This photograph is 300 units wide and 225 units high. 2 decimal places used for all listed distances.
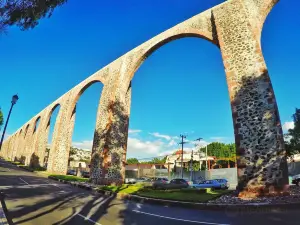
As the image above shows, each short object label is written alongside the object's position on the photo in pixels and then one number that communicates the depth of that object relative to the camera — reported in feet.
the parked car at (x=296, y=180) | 65.73
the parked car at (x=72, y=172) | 134.90
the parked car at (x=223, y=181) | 86.41
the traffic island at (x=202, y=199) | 27.89
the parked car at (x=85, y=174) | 120.52
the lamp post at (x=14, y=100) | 50.39
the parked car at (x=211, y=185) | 84.33
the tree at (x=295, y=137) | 55.88
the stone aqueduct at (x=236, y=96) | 35.58
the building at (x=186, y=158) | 232.61
